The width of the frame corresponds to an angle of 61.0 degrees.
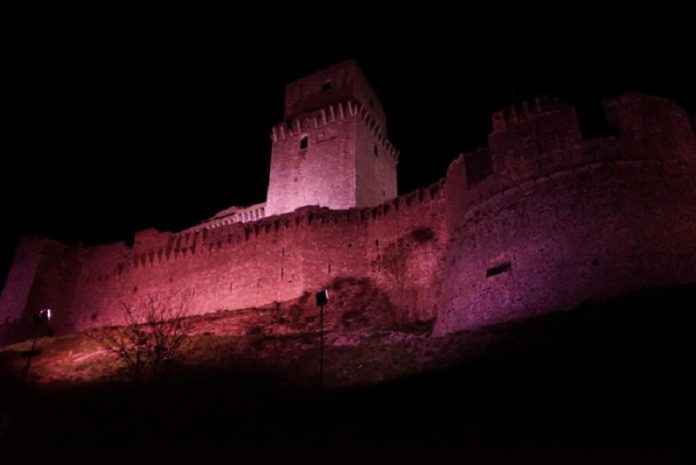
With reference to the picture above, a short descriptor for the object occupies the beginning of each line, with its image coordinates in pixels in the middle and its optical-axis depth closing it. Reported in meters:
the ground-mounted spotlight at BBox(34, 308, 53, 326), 22.40
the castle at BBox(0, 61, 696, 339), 16.11
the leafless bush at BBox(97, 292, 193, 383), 20.44
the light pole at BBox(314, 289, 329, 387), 16.66
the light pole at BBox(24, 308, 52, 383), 21.48
